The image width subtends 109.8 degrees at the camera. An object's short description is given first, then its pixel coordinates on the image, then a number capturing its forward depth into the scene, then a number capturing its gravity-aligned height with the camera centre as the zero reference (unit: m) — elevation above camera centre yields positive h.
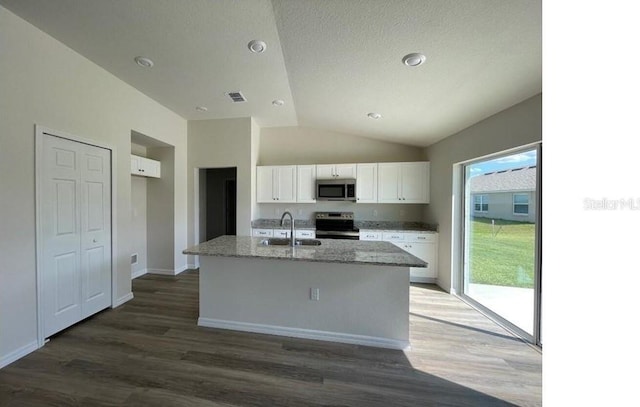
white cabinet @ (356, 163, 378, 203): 4.22 +0.36
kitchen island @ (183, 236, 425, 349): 2.13 -0.91
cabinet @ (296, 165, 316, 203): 4.38 +0.35
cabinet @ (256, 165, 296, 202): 4.42 +0.37
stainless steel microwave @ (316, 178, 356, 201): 4.19 +0.24
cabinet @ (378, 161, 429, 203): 4.11 +0.37
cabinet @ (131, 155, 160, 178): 3.45 +0.57
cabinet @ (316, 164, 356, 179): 4.27 +0.60
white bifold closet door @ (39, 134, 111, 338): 2.18 -0.33
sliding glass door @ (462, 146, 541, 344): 2.27 -0.43
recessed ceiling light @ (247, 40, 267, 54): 2.21 +1.57
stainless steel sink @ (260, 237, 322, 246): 2.72 -0.49
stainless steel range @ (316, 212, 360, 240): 4.08 -0.46
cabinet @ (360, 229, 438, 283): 3.83 -0.75
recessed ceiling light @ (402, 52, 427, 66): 1.94 +1.26
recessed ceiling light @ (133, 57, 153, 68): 2.53 +1.61
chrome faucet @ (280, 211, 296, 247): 2.46 -0.40
